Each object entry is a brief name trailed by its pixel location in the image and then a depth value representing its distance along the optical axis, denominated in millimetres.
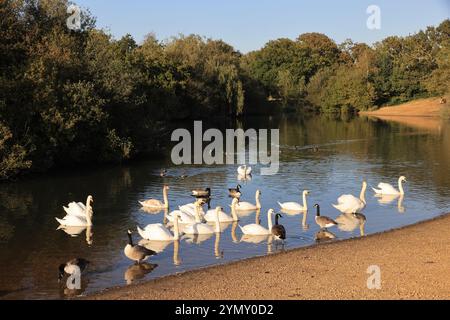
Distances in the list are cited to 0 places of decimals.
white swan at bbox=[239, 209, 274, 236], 16891
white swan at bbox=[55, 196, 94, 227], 18188
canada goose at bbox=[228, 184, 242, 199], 23266
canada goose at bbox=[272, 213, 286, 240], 15992
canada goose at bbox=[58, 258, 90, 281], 12391
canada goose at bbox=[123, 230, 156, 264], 13672
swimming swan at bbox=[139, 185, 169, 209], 21266
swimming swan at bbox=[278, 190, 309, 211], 20203
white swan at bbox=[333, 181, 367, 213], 19688
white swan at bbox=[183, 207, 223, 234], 17234
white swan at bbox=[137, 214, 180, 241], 16203
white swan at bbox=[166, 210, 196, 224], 18000
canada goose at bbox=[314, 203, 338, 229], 17391
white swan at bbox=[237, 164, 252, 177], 28562
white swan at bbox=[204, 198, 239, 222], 18750
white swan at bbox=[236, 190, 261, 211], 20630
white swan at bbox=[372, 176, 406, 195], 23391
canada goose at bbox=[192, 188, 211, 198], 23172
